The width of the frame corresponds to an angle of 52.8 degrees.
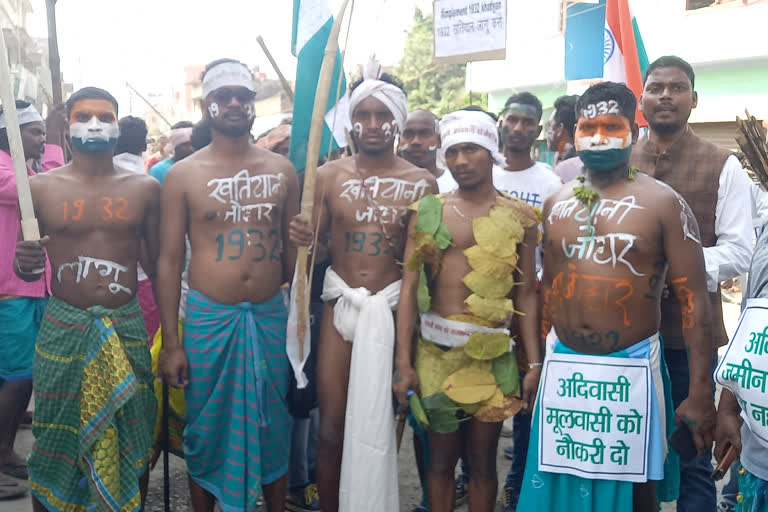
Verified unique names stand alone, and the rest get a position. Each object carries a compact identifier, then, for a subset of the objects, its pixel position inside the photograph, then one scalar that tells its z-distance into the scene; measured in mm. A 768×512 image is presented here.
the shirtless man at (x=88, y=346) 3629
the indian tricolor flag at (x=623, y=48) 6062
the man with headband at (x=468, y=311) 3443
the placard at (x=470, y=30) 5488
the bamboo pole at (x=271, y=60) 4148
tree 31359
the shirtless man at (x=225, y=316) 3709
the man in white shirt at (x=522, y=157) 4809
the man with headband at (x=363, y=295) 3543
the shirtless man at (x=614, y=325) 3002
